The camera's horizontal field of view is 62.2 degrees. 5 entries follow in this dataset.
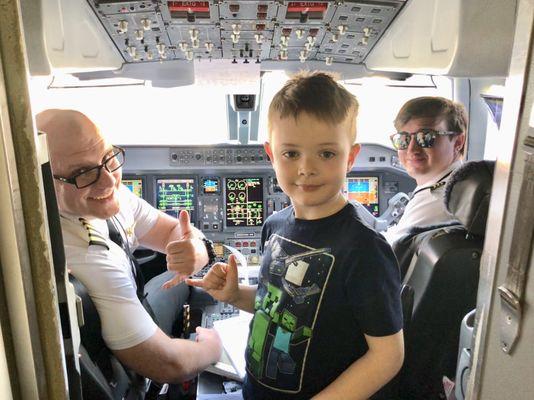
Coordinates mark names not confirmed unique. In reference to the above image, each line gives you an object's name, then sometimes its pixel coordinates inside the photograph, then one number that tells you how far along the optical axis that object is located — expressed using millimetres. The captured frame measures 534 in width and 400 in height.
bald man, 1484
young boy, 1037
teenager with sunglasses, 2068
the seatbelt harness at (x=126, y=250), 1810
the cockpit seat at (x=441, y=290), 1408
